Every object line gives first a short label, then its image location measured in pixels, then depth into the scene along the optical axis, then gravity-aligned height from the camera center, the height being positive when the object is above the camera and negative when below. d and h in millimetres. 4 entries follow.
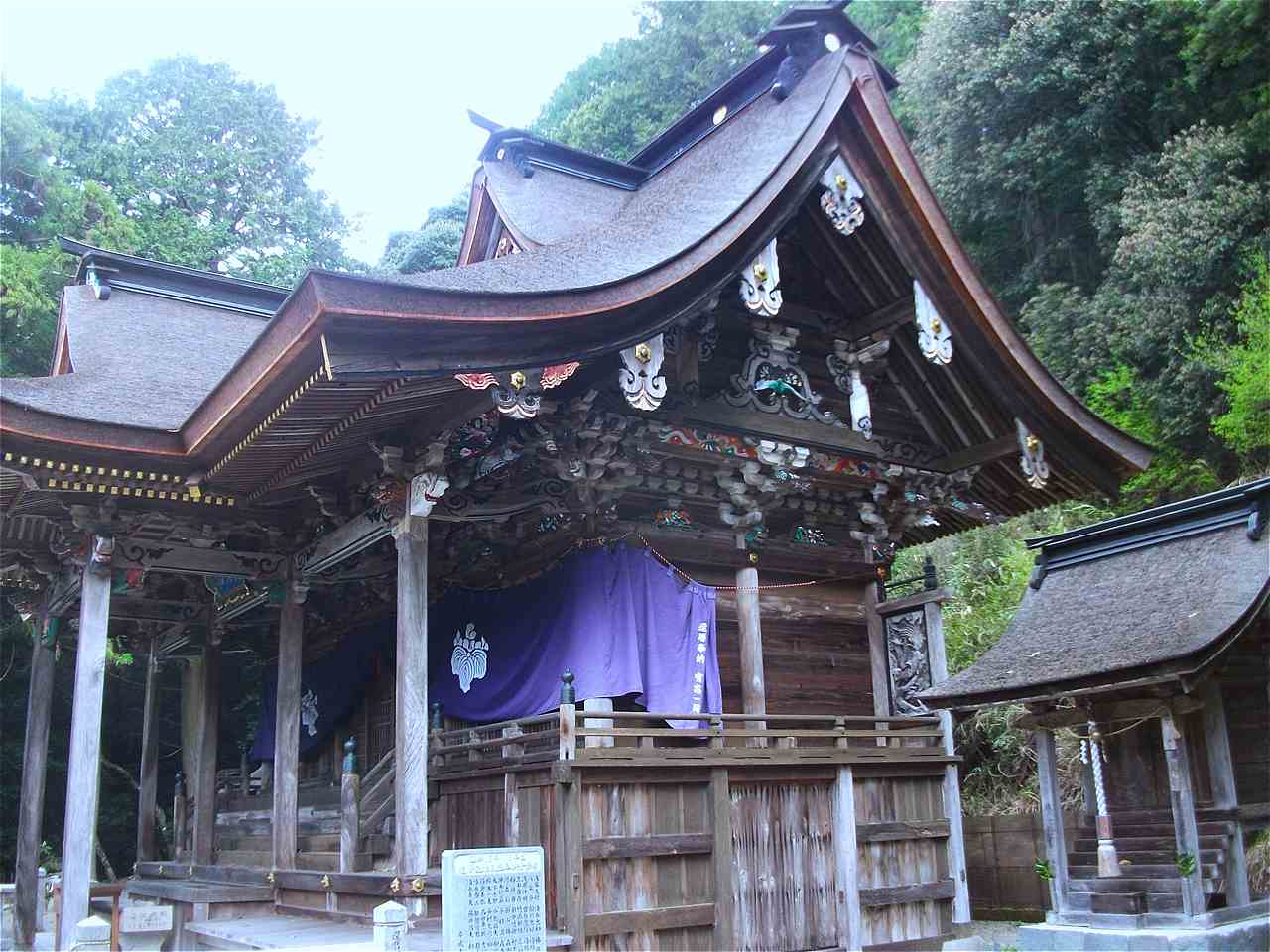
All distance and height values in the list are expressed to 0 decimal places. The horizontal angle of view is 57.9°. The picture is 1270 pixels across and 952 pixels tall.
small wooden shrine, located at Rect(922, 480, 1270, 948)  8203 +455
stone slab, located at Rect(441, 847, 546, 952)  5941 -560
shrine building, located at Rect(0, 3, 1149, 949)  7832 +2415
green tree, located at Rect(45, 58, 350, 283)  31156 +18369
